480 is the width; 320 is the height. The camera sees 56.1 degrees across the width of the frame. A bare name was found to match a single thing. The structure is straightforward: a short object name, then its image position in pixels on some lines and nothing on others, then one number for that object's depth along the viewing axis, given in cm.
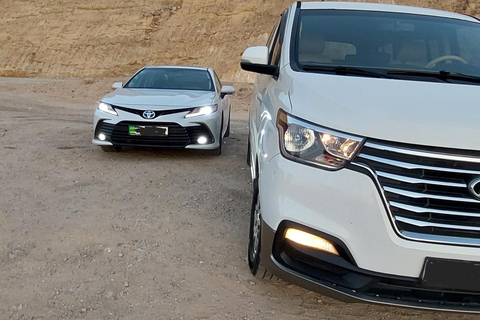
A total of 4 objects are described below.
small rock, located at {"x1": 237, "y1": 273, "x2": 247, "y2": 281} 312
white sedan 591
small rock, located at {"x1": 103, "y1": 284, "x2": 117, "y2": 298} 283
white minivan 220
